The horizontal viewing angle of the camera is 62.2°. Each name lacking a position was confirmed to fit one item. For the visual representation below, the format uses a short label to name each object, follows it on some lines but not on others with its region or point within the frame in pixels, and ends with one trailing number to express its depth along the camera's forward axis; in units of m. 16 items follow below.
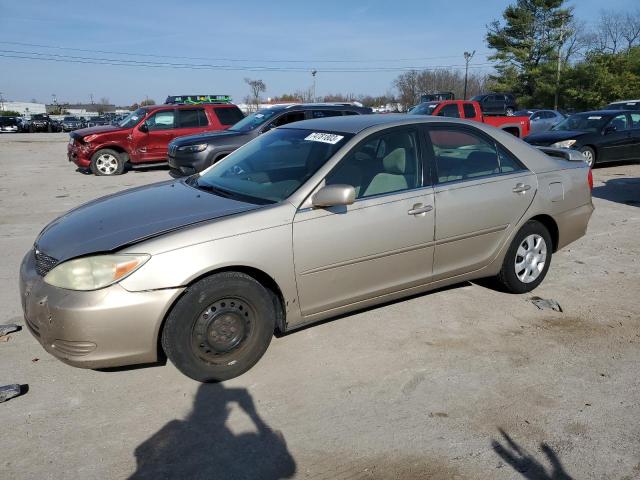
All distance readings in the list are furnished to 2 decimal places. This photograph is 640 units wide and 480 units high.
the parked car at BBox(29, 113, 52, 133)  43.16
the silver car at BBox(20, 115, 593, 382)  3.03
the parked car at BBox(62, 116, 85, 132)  44.49
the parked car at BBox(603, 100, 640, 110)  23.25
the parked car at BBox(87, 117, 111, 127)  46.47
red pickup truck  15.89
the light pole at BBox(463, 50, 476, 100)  55.69
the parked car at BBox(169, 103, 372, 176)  10.45
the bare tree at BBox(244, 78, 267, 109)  74.09
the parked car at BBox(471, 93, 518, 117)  31.17
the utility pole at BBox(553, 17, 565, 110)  41.16
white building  104.07
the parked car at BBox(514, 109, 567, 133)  23.56
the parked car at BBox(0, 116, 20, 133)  39.34
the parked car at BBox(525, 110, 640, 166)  12.54
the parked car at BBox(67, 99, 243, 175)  13.55
